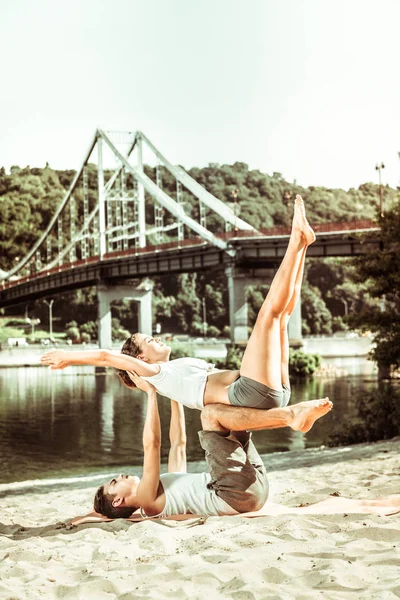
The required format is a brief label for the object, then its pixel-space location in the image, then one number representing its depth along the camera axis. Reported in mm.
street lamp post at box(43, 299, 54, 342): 58688
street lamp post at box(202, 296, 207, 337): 62788
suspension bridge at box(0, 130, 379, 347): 42094
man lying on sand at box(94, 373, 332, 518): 4613
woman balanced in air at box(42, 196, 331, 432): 4488
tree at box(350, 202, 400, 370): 13266
